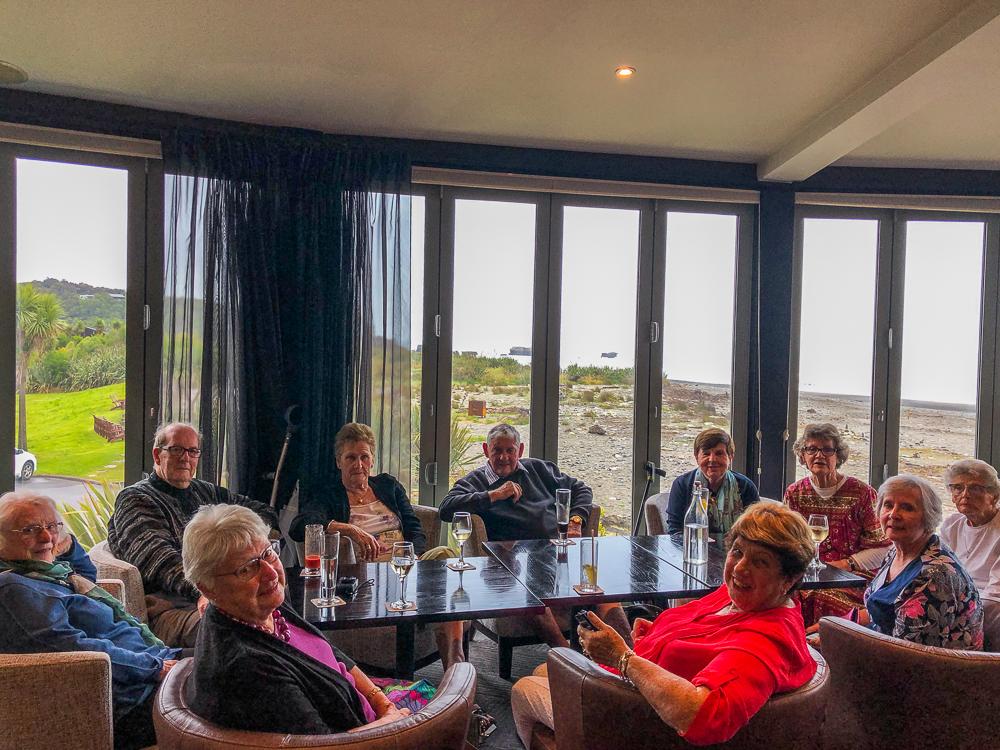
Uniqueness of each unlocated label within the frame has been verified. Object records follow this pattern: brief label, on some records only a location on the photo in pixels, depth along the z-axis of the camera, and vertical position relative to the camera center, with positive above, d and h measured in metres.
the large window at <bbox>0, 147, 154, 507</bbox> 3.47 +0.16
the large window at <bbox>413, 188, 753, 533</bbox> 4.22 +0.21
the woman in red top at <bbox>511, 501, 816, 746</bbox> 1.38 -0.62
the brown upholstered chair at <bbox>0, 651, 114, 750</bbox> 1.62 -0.80
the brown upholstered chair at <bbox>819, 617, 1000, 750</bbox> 1.71 -0.79
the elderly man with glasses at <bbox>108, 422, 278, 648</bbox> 2.59 -0.65
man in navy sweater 3.46 -0.65
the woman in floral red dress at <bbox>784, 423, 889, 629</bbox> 2.91 -0.61
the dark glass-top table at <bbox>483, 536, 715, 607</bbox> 2.37 -0.76
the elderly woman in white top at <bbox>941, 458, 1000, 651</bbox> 2.64 -0.52
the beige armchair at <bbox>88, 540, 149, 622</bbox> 2.53 -0.80
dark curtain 3.61 +0.34
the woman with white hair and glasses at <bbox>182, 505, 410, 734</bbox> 1.40 -0.62
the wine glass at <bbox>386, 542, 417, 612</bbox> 2.26 -0.63
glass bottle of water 2.79 -0.68
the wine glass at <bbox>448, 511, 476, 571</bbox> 2.54 -0.58
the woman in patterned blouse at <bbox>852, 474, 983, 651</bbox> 1.97 -0.61
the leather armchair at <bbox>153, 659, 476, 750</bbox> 1.33 -0.72
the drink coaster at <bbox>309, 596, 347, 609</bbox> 2.17 -0.75
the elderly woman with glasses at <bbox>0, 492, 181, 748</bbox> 1.80 -0.70
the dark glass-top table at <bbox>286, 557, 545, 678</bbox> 2.11 -0.76
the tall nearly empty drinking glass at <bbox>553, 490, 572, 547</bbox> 2.85 -0.60
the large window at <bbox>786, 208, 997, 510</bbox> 4.58 +0.25
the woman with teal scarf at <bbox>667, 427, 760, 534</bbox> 3.35 -0.57
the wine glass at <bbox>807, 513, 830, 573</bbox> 2.53 -0.56
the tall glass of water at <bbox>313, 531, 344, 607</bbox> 2.22 -0.65
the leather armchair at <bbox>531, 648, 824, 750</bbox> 1.43 -0.72
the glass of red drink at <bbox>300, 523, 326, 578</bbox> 2.42 -0.65
